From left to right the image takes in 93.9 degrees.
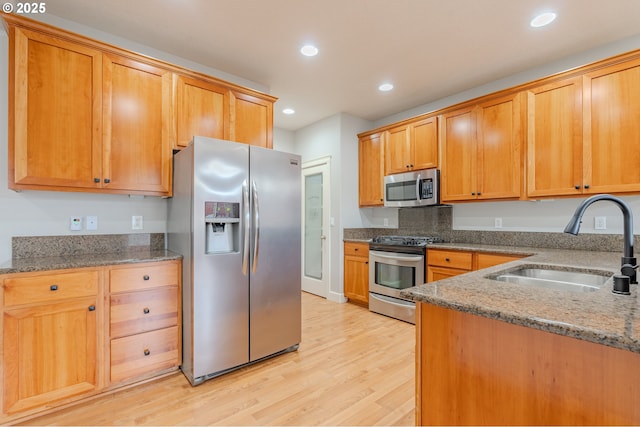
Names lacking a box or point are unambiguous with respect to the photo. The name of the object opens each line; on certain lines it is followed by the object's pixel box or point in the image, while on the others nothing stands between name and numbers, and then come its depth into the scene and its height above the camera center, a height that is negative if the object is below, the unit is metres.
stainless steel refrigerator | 2.19 -0.28
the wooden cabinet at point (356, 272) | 4.00 -0.79
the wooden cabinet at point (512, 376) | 0.73 -0.46
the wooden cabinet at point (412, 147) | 3.62 +0.87
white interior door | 4.51 -0.19
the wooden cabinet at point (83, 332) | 1.75 -0.77
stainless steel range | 3.38 -0.66
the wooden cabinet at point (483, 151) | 2.95 +0.68
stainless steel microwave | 3.55 +0.33
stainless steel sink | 1.54 -0.35
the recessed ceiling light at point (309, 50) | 2.66 +1.50
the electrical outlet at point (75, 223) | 2.34 -0.06
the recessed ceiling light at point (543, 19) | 2.24 +1.50
